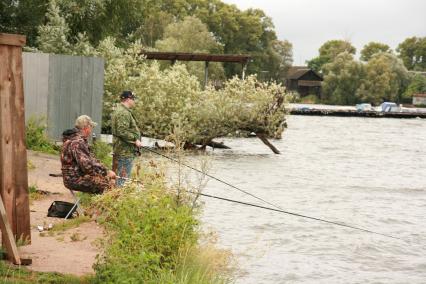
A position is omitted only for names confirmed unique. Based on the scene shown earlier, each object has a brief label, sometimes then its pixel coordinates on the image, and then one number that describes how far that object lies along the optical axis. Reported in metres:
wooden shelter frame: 43.69
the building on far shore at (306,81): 155.62
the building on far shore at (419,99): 149.25
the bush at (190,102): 28.72
